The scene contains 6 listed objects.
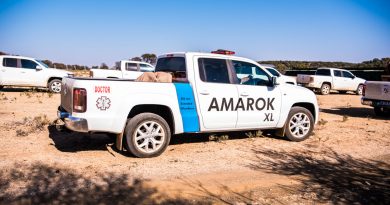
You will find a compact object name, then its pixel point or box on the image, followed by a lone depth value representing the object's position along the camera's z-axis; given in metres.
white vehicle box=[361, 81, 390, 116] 11.11
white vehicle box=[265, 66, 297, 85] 17.59
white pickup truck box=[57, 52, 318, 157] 5.41
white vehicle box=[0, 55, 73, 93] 16.06
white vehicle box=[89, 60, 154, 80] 17.14
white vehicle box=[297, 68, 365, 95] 20.84
